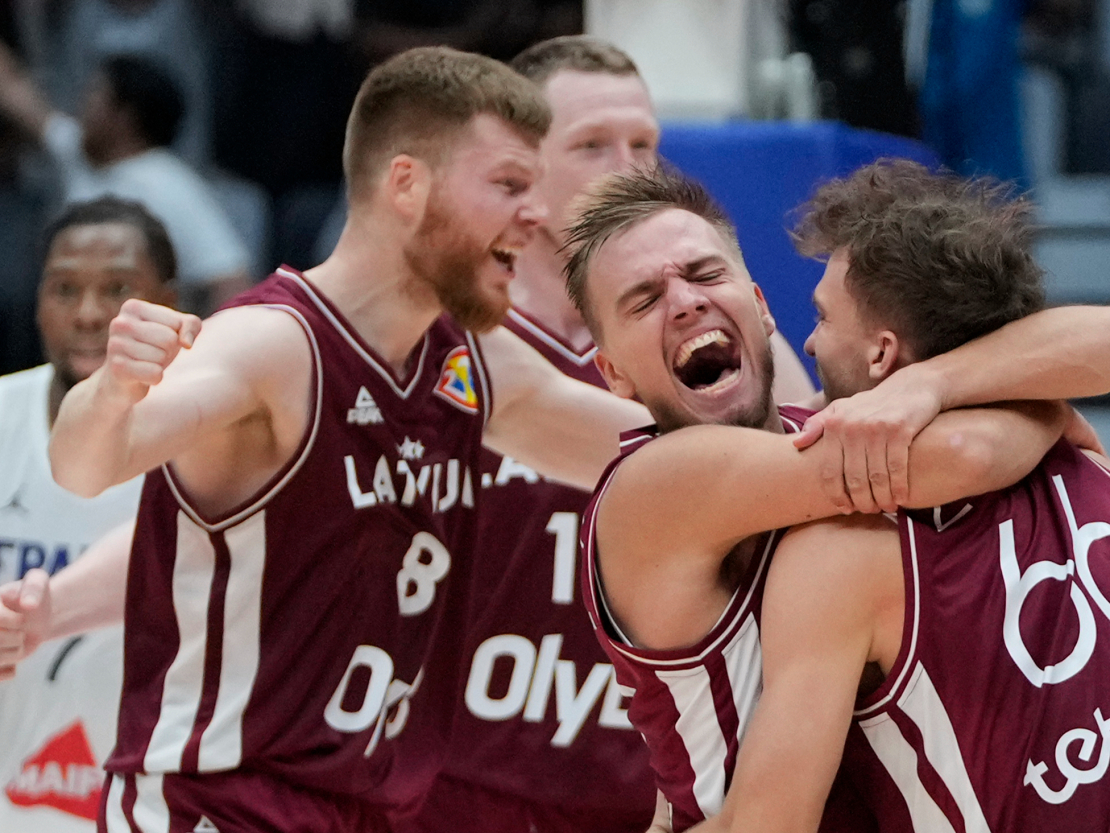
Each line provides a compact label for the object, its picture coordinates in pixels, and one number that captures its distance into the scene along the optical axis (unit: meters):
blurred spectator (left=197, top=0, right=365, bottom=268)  15.78
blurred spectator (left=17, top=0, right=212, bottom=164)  16.00
